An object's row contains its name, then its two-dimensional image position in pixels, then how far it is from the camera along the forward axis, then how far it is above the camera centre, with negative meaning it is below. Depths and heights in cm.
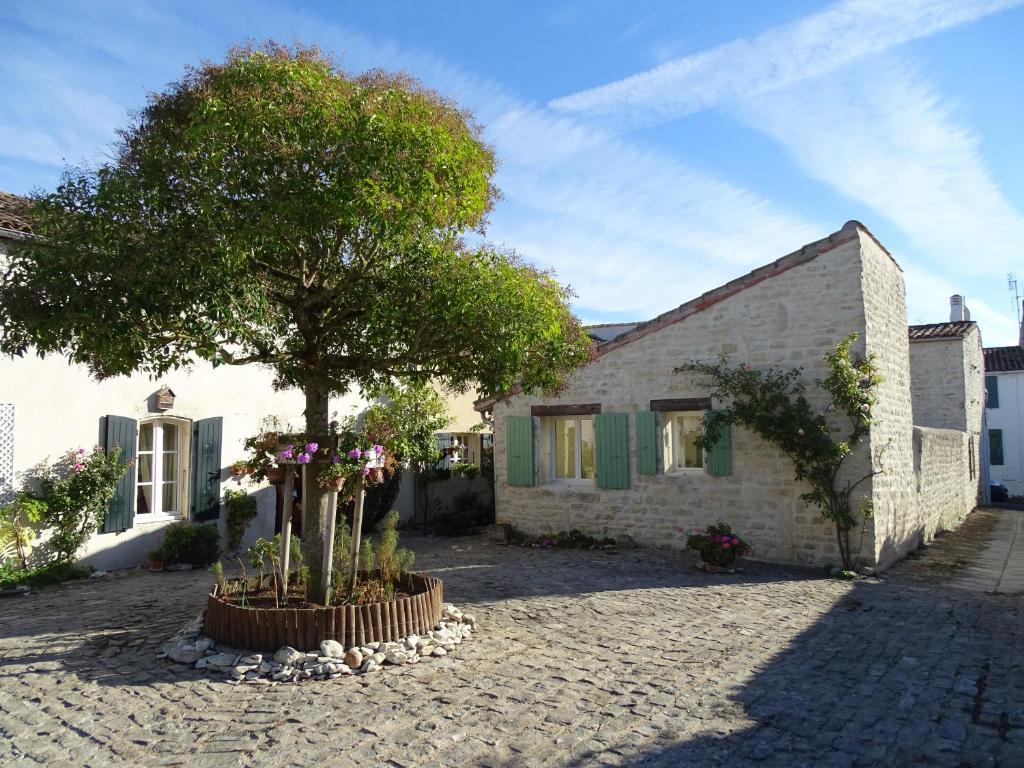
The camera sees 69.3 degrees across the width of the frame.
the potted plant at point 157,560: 962 -153
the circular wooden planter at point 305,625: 540 -138
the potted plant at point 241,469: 602 -23
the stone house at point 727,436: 960 -2
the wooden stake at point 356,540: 607 -82
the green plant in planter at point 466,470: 1491 -67
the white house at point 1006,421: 2433 +25
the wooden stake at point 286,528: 595 -72
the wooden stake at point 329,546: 583 -84
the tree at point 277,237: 472 +144
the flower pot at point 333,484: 574 -35
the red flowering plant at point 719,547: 930 -143
